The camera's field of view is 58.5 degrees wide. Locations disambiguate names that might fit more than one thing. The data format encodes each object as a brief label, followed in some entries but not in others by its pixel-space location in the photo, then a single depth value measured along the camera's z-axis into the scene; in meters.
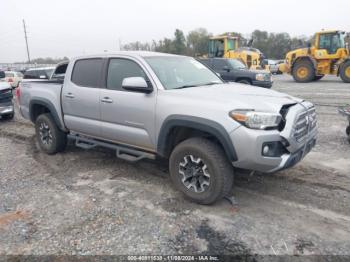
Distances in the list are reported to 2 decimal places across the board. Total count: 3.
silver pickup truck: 3.40
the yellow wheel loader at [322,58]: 17.53
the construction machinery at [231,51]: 20.84
